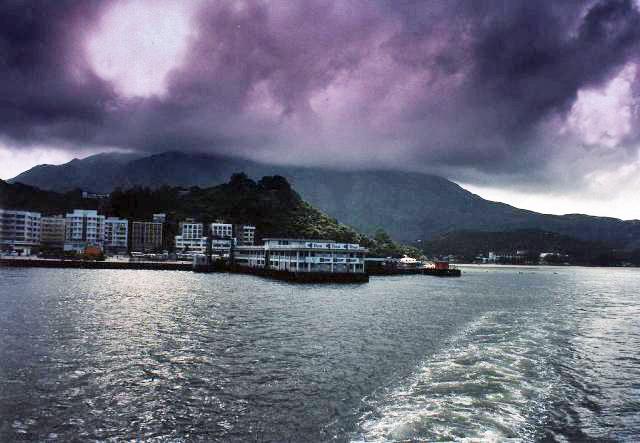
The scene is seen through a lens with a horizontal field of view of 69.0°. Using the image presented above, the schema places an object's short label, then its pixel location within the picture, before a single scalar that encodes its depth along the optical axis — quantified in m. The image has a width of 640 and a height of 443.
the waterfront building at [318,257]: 112.31
